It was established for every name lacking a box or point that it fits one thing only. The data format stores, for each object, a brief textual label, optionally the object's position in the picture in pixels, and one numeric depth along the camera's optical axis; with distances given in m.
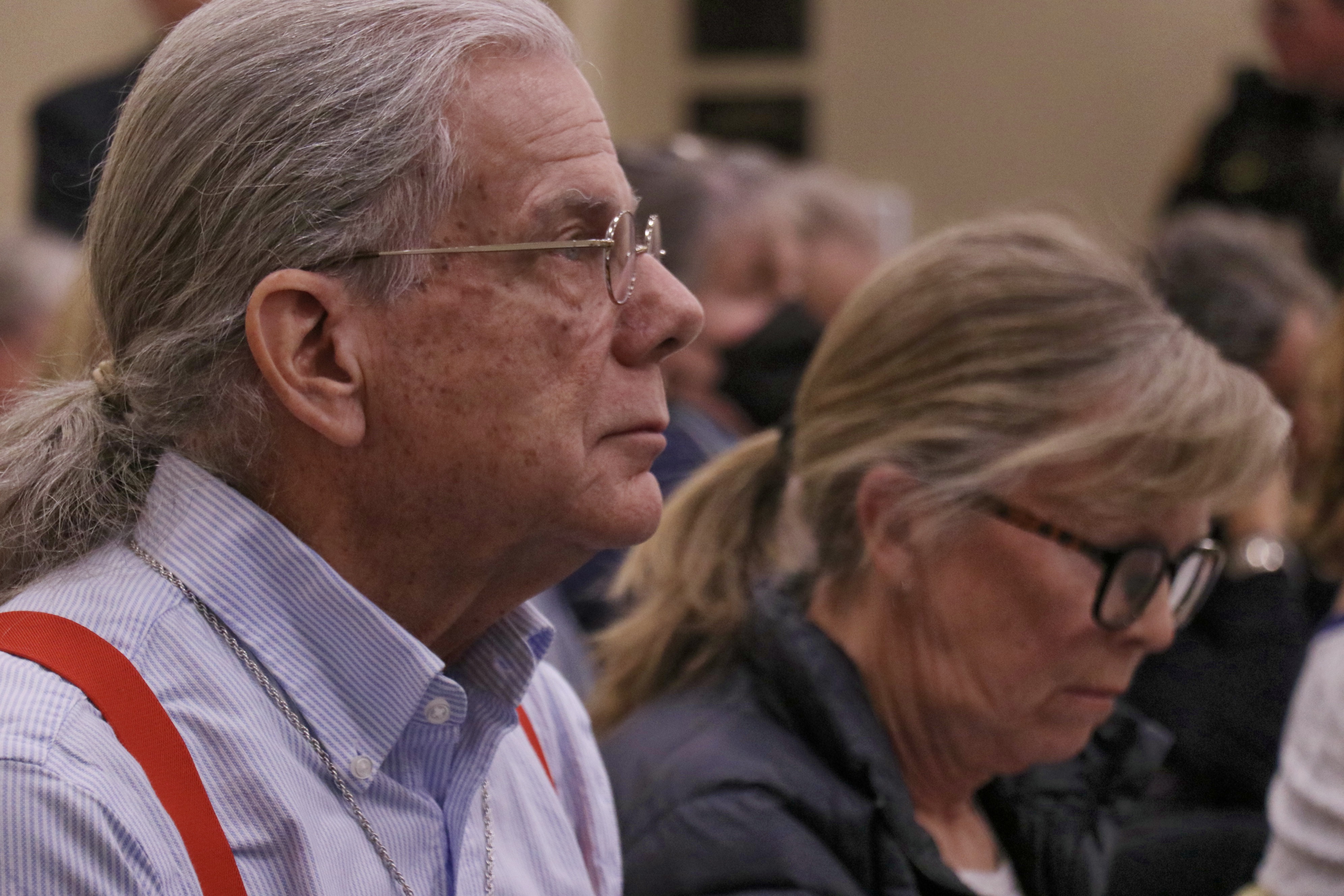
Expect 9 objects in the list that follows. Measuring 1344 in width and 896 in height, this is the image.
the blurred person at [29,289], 6.41
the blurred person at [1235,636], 4.13
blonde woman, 3.36
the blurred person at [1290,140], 8.91
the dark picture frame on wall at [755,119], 13.73
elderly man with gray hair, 2.08
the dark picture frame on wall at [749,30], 13.53
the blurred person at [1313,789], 3.75
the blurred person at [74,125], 6.42
